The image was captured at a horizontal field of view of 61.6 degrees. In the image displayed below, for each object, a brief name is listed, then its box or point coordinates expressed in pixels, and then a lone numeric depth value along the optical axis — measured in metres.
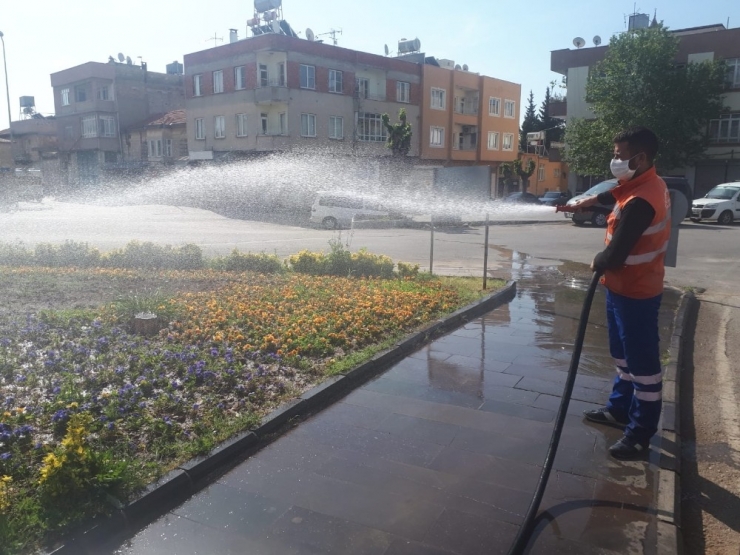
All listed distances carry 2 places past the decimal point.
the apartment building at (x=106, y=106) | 45.25
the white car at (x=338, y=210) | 25.58
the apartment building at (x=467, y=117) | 44.34
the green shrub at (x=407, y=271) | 10.55
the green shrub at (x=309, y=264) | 11.11
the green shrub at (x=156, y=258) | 11.57
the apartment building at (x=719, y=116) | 37.03
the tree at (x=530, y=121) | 75.06
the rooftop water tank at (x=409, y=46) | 47.44
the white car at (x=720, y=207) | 27.69
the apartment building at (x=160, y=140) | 41.69
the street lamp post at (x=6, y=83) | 34.33
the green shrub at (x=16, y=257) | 11.94
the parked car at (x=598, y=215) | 15.10
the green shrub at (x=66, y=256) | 11.84
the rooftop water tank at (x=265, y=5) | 38.81
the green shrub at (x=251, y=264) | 11.27
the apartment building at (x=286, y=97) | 34.50
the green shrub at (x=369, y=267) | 10.91
